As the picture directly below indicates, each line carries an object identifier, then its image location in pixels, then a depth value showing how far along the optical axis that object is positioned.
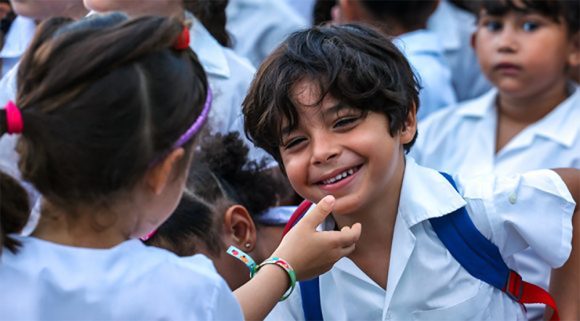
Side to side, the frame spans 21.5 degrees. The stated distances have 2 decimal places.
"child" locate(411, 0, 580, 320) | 5.89
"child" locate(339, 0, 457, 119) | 6.77
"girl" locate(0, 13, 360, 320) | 2.68
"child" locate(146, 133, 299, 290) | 3.99
